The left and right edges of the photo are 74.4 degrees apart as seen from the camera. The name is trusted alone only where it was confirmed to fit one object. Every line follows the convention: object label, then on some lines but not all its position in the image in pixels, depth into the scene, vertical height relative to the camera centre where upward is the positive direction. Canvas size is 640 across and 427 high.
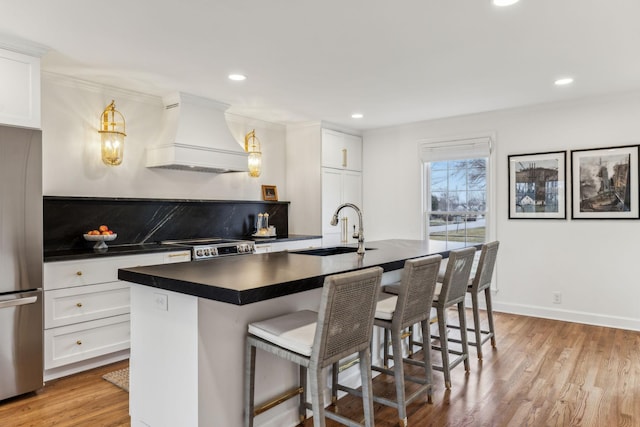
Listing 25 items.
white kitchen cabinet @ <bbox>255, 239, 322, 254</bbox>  4.61 -0.39
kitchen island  1.85 -0.59
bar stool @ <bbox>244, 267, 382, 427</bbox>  1.75 -0.55
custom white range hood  4.12 +0.75
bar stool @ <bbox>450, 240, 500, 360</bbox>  3.33 -0.55
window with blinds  5.22 +0.28
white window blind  5.15 +0.78
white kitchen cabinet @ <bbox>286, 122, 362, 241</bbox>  5.57 +0.47
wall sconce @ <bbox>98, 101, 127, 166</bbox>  3.87 +0.69
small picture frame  5.56 +0.26
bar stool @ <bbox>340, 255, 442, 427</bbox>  2.28 -0.56
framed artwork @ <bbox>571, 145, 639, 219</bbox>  4.25 +0.28
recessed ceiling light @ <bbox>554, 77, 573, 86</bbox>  3.80 +1.19
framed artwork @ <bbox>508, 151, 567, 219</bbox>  4.65 +0.28
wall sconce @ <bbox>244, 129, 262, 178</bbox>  5.25 +0.73
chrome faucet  3.01 -0.17
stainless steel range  3.85 -0.33
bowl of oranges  3.66 -0.20
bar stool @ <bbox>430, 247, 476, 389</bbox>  2.78 -0.55
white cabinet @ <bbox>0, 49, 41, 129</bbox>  2.82 +0.85
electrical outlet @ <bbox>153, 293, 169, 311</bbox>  1.99 -0.42
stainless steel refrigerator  2.73 -0.31
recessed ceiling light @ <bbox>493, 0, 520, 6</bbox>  2.35 +1.17
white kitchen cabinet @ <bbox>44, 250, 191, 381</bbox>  3.08 -0.77
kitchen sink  3.31 -0.31
